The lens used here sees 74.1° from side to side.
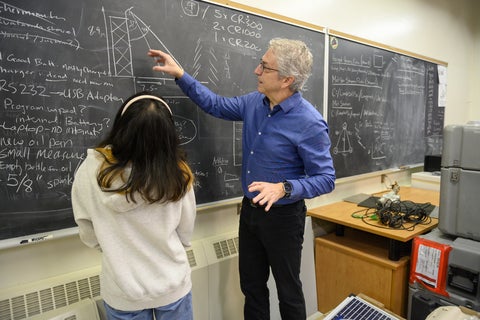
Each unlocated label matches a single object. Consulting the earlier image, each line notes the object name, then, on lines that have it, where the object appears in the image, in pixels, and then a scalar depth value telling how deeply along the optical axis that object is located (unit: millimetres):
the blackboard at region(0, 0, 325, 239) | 1327
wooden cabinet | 2072
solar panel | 1918
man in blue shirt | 1583
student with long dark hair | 1088
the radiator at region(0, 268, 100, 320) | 1379
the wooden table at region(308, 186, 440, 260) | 1994
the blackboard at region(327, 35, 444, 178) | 2648
